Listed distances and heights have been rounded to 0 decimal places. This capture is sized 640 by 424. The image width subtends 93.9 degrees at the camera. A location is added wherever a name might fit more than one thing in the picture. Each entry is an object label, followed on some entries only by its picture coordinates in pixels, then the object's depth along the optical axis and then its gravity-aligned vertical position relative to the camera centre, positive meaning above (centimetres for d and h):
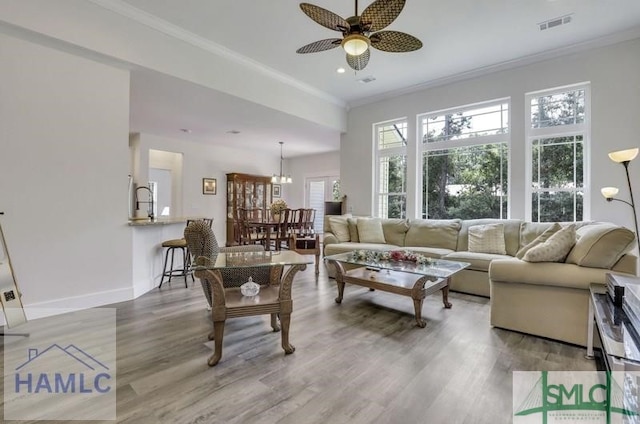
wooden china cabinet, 806 +49
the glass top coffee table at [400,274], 288 -72
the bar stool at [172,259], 412 -68
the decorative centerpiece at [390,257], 337 -52
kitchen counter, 349 -13
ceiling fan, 228 +155
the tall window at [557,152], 404 +85
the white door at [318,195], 909 +54
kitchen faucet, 676 +17
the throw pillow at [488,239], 402 -37
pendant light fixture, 786 +87
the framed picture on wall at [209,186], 779 +70
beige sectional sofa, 227 -61
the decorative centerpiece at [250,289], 238 -62
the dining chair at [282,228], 678 -36
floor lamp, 253 +49
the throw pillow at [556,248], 248 -29
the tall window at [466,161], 467 +86
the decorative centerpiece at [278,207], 693 +11
